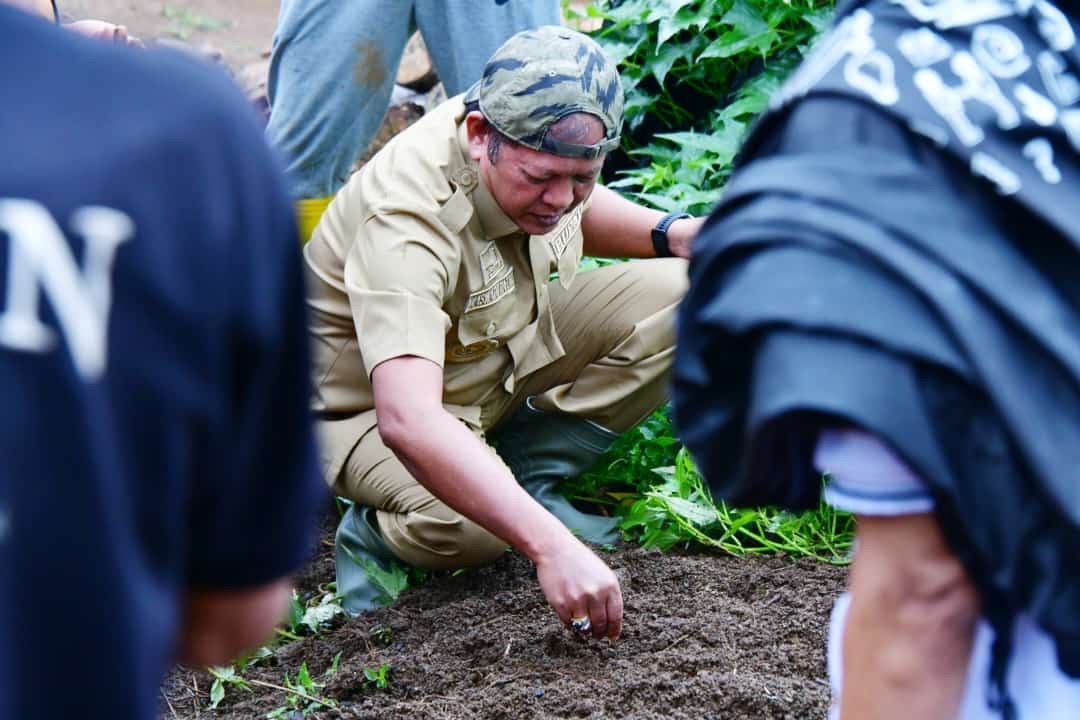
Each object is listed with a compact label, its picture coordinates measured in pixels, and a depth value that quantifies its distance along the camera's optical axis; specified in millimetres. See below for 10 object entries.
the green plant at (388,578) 5825
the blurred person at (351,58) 6777
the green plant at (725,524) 5851
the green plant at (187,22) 15933
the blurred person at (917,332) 2008
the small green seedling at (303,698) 5005
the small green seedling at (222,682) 5176
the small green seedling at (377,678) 5114
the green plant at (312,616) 5709
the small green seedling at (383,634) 5497
